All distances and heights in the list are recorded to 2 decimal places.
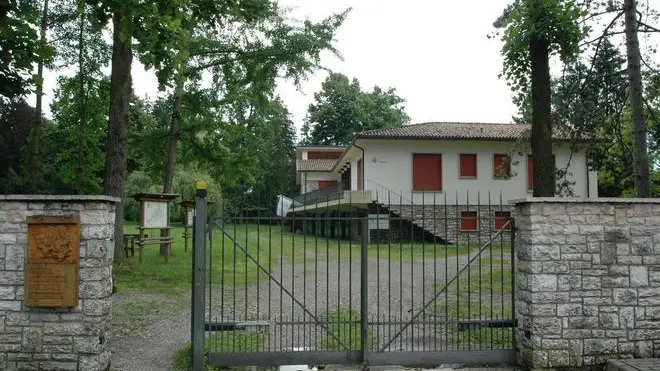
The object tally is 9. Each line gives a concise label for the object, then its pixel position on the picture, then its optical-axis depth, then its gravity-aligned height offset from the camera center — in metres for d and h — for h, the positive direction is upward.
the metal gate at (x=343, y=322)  6.58 -1.51
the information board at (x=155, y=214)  15.91 +0.18
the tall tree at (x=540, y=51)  12.02 +3.83
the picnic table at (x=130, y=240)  17.11 -0.60
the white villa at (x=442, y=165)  30.23 +2.97
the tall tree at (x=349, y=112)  63.94 +12.20
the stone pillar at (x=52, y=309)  6.23 -0.91
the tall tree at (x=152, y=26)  8.47 +2.84
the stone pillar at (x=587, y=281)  6.63 -0.68
